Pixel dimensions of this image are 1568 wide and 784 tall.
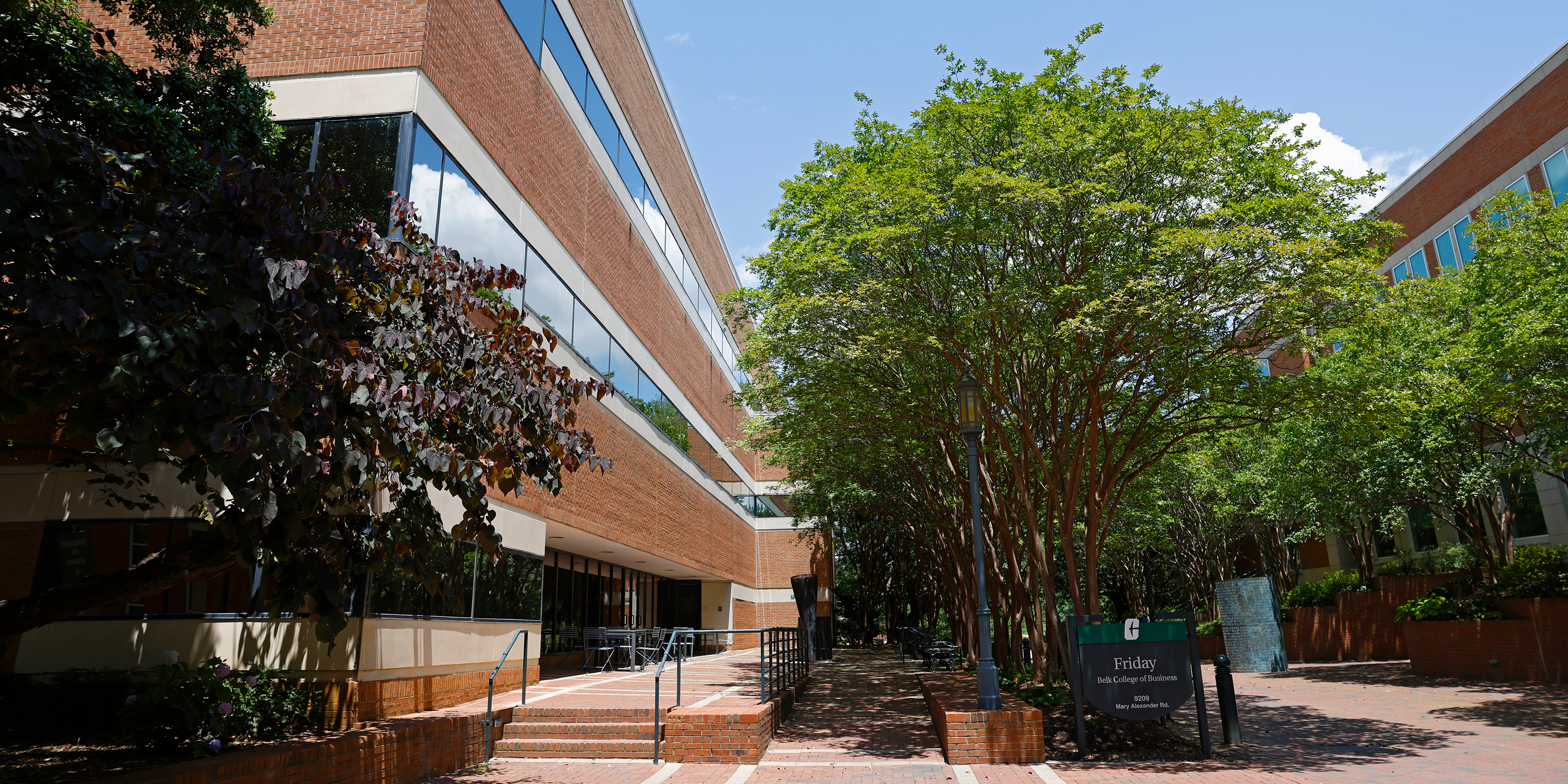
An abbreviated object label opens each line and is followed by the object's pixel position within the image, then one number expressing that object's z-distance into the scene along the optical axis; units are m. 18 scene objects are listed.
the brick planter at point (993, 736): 10.09
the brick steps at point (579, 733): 10.98
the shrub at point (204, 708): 7.94
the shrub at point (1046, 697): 12.38
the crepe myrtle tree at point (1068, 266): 11.16
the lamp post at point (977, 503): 10.54
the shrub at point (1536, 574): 18.30
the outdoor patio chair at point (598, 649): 20.22
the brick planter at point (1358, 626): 26.95
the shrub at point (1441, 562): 26.73
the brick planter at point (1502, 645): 17.56
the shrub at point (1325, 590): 29.08
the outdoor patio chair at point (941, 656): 23.16
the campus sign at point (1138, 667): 10.13
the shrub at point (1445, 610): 19.41
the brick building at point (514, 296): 10.21
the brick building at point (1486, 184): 27.69
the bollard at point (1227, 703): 10.89
